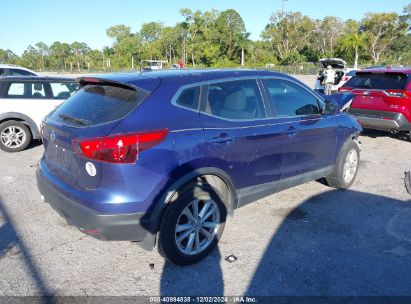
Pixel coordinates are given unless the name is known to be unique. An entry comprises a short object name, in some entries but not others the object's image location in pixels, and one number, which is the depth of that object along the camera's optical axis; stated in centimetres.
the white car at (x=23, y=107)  704
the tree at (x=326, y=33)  8256
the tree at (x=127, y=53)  8844
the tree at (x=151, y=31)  9881
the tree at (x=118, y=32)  10275
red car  763
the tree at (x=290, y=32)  7938
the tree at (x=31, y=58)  9706
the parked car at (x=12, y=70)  1152
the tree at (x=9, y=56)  10136
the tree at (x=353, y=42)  6812
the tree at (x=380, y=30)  7100
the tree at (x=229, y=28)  7631
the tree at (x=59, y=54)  10094
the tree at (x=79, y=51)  10112
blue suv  281
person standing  1441
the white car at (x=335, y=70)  1468
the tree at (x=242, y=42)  7572
